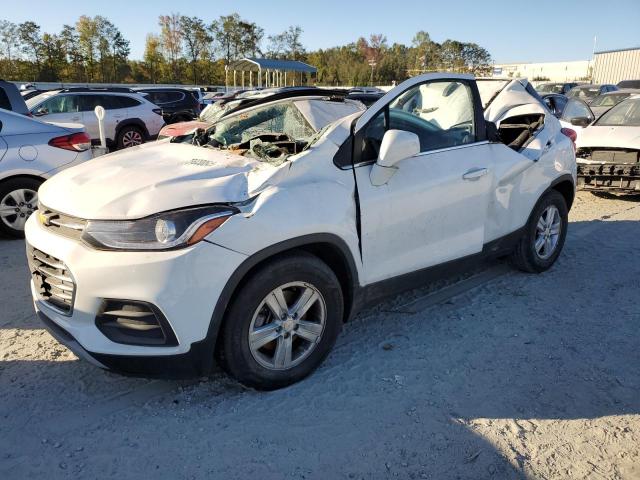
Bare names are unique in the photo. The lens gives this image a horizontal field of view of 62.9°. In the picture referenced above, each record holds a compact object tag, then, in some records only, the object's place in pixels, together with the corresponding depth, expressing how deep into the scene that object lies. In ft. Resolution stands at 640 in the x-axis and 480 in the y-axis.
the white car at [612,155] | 25.76
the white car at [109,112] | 41.06
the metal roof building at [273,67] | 111.04
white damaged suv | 8.41
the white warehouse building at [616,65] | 111.04
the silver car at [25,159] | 19.21
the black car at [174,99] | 61.62
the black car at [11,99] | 22.36
